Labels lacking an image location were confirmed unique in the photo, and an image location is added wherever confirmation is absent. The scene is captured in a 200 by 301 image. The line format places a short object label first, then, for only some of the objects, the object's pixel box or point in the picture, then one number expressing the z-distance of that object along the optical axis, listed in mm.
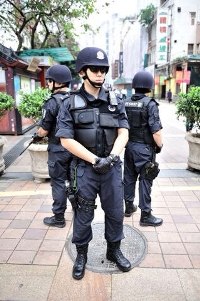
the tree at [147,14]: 39906
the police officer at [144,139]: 3486
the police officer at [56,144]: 3558
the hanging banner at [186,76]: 25406
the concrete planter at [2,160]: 5622
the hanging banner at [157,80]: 36900
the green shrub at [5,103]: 5562
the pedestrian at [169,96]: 28750
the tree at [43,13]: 12734
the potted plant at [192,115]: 5484
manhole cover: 2898
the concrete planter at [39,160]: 5156
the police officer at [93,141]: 2461
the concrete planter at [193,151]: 5663
